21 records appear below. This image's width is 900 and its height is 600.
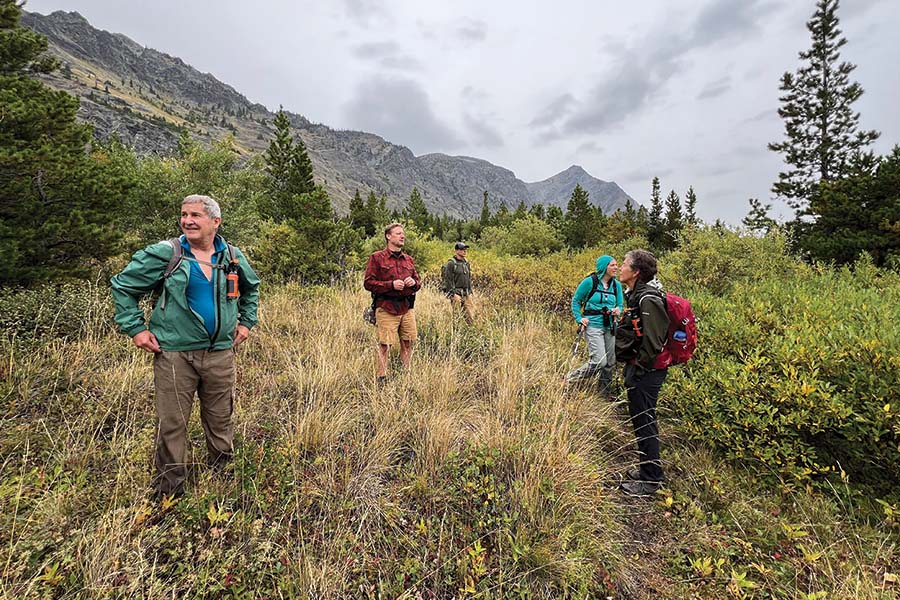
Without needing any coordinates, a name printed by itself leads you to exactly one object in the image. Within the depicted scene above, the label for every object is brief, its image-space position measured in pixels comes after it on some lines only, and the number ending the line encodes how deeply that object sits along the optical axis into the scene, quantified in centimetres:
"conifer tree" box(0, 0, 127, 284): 552
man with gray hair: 213
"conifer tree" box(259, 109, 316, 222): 2078
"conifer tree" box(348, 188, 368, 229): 3834
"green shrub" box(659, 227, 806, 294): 700
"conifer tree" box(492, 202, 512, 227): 4594
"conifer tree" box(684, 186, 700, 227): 3956
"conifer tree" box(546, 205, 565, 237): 3774
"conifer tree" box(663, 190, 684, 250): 2938
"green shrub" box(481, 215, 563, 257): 2553
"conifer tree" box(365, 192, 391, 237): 3704
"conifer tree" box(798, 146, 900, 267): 1132
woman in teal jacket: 428
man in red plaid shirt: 408
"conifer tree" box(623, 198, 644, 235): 3808
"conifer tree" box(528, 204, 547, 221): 5142
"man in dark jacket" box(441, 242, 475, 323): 715
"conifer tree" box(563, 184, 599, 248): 3294
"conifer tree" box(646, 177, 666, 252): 3080
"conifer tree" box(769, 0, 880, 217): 2092
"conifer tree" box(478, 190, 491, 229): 5083
